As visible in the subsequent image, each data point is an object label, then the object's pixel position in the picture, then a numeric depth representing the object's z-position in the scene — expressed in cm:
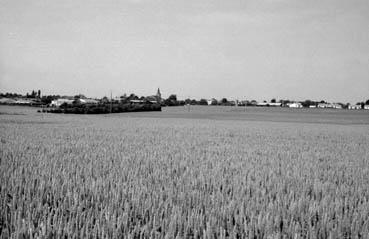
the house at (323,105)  18765
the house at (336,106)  18801
